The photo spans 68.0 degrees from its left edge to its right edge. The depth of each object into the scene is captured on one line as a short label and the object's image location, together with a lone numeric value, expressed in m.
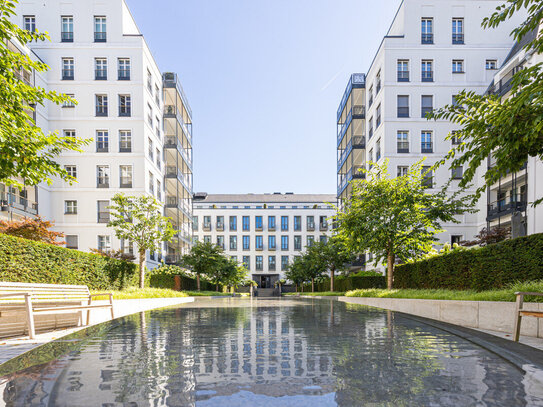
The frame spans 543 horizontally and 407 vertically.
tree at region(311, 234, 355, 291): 34.23
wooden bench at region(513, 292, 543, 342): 5.68
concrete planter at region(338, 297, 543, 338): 6.55
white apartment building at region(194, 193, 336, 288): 76.00
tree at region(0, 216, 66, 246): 19.09
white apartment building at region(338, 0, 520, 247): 33.09
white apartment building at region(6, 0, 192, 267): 31.77
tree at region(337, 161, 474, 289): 16.05
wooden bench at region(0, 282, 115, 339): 6.18
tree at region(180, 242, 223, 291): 35.75
